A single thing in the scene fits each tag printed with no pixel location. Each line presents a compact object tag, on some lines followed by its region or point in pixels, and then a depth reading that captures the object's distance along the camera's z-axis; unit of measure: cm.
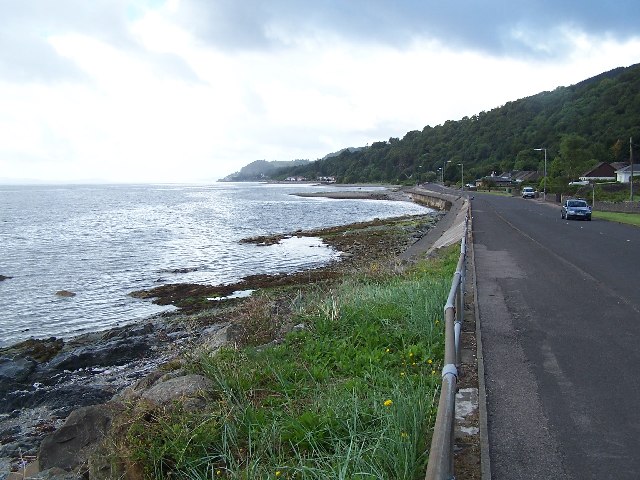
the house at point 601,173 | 8719
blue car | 3500
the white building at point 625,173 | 7894
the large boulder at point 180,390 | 643
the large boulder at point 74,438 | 761
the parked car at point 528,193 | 7061
